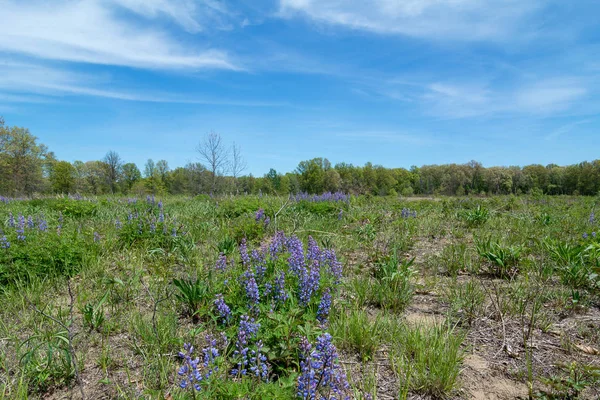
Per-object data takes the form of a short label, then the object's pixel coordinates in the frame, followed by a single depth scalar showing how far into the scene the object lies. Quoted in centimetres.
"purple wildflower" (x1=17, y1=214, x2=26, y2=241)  454
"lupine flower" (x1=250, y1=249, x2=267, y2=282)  303
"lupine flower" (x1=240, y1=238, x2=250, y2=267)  314
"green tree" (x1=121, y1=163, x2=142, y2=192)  7369
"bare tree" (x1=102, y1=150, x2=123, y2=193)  5307
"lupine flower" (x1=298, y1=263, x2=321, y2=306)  270
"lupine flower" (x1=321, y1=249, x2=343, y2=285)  317
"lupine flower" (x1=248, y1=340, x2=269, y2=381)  186
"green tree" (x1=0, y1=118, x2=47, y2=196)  3416
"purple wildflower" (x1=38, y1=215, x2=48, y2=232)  556
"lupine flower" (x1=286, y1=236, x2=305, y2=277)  291
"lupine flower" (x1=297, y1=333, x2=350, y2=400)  160
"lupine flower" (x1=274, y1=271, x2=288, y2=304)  270
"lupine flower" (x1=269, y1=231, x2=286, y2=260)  328
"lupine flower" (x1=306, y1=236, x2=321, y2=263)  322
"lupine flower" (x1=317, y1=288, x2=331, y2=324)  252
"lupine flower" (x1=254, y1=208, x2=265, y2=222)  675
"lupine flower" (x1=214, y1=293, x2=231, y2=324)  243
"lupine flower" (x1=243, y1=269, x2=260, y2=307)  247
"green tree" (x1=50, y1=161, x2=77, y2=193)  6075
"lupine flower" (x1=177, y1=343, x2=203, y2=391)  163
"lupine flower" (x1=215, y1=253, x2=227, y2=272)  328
